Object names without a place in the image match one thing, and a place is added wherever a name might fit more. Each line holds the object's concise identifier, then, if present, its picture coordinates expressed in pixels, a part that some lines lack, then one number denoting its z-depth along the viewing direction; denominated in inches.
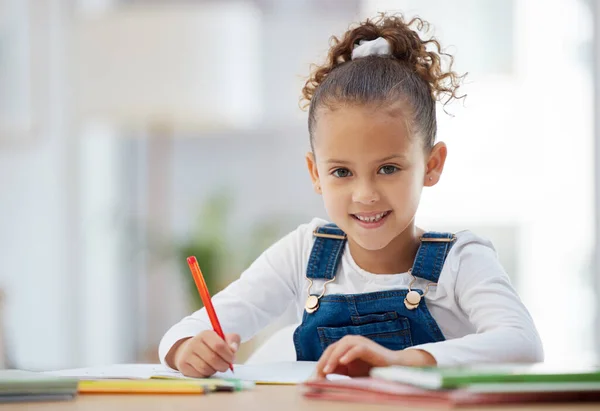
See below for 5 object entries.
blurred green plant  158.9
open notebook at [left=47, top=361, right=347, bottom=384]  59.6
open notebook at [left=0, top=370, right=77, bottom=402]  54.6
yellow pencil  55.5
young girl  65.2
